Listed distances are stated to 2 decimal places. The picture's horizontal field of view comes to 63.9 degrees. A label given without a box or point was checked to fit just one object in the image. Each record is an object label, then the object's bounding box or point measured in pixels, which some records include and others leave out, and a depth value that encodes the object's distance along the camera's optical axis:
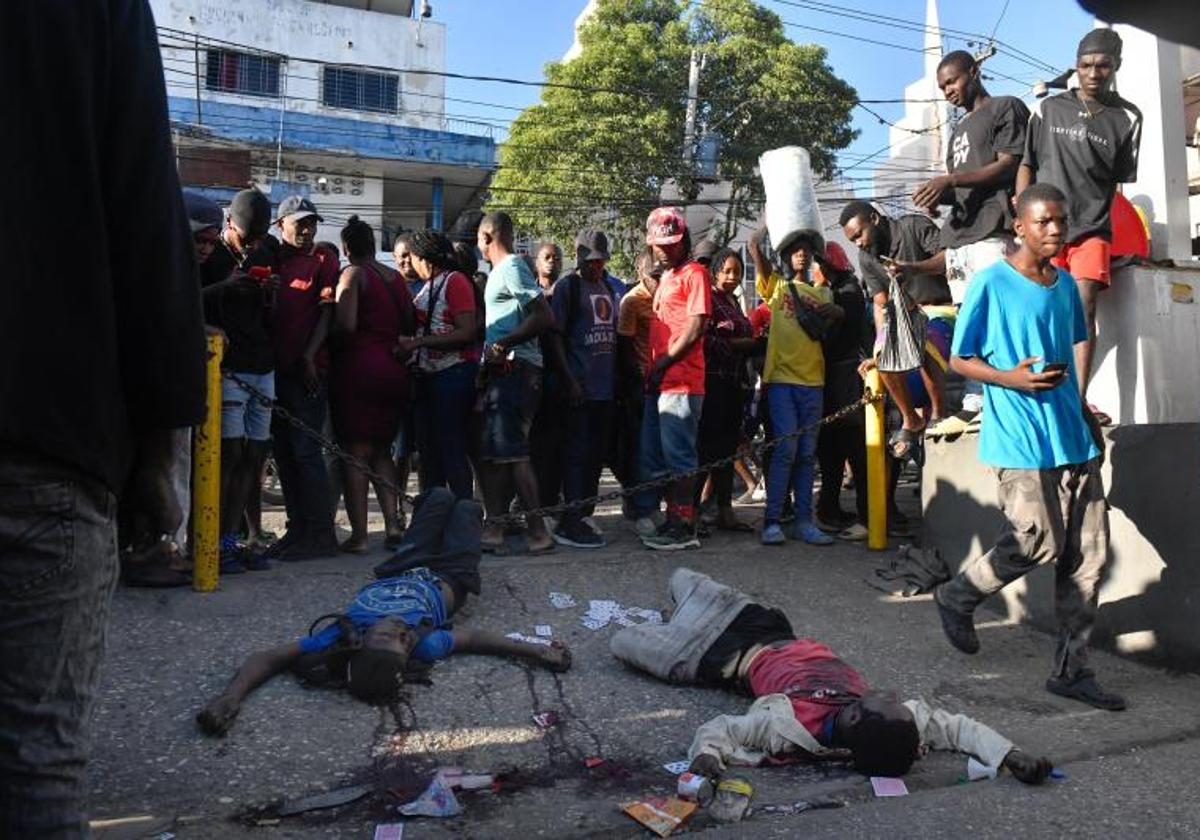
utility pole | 23.73
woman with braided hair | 5.81
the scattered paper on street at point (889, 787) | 2.95
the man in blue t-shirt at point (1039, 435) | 3.80
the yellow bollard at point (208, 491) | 4.65
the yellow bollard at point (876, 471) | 6.05
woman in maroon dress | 5.68
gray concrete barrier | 4.08
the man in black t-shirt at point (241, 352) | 5.13
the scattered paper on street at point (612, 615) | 4.61
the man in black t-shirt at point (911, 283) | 6.11
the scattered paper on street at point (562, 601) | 4.80
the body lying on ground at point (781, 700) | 3.02
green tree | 23.50
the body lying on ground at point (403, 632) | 3.45
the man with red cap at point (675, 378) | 5.85
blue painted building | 25.48
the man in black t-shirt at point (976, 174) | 5.57
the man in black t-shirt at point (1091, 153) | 5.04
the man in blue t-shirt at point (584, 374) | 6.23
